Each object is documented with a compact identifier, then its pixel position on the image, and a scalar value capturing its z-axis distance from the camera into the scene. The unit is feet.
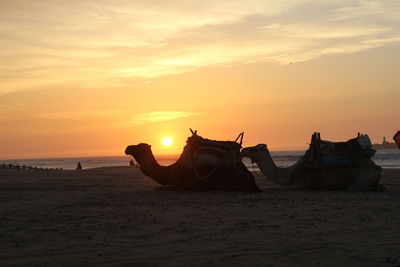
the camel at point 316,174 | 68.44
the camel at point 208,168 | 67.26
